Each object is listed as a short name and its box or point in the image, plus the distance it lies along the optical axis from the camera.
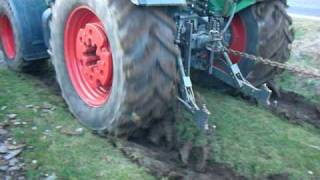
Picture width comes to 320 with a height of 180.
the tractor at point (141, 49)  3.59
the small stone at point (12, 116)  4.49
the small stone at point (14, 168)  3.77
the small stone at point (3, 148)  3.98
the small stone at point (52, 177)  3.62
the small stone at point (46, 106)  4.70
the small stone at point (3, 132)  4.26
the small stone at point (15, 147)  4.02
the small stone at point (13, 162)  3.83
